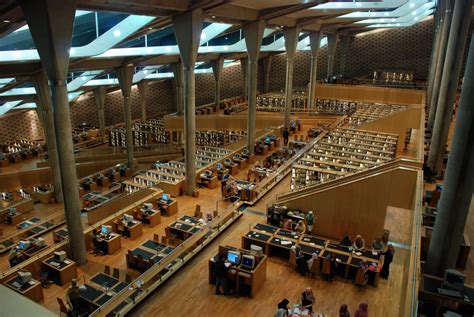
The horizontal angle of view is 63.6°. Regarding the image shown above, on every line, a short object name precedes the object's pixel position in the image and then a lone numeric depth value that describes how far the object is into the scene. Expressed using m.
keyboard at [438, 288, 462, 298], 8.89
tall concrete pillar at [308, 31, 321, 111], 30.98
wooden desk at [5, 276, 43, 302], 11.00
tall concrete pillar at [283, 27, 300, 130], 25.81
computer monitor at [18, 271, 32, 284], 11.30
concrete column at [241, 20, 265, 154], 21.55
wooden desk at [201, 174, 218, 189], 19.06
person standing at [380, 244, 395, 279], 10.74
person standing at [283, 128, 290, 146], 25.14
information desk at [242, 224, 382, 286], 10.79
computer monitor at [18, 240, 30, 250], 13.73
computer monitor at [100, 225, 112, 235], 14.09
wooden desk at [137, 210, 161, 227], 15.61
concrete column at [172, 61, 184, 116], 31.36
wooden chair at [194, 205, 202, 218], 15.52
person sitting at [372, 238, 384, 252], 11.54
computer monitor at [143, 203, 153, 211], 15.76
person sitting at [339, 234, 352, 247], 12.27
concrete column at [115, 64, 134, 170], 25.36
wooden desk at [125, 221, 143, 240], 14.71
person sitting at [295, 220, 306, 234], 13.06
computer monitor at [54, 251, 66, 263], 12.55
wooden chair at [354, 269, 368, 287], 10.41
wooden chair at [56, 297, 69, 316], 9.80
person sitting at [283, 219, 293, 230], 13.37
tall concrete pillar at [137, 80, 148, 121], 35.19
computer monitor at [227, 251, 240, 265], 10.31
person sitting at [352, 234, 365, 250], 11.69
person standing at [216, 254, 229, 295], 9.82
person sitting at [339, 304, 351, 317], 8.60
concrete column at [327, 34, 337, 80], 37.19
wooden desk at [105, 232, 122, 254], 13.83
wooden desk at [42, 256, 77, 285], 12.18
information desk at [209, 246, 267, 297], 9.93
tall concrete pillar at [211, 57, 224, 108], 36.84
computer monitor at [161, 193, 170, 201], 16.67
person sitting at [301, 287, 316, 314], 9.16
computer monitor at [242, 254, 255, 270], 10.14
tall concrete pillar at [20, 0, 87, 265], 10.46
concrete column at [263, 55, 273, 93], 44.91
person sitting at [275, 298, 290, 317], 8.60
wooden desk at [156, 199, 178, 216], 16.44
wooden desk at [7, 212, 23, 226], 19.11
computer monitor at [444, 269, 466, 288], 9.02
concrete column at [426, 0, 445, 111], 27.53
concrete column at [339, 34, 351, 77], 41.81
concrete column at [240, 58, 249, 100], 41.50
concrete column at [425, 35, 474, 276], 9.02
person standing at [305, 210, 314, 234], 13.57
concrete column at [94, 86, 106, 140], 32.80
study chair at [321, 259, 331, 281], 10.71
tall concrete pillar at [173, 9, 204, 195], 15.77
